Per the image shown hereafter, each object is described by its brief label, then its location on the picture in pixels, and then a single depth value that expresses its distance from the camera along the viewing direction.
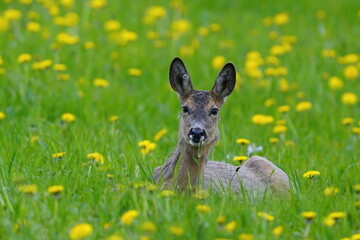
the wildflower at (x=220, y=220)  9.55
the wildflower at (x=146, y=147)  13.21
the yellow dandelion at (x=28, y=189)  10.20
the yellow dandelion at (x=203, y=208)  10.22
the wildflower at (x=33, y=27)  20.61
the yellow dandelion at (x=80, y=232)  8.84
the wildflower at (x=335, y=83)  20.17
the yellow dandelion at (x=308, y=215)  9.90
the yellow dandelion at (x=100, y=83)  17.37
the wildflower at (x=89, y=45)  20.40
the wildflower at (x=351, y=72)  21.11
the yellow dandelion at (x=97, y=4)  23.06
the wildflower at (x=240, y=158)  13.32
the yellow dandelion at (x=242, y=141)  14.02
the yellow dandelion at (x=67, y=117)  15.21
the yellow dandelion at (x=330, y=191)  11.66
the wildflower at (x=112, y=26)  22.12
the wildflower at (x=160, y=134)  15.97
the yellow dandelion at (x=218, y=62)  20.97
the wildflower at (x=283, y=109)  16.84
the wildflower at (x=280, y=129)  15.94
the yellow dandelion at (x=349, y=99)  19.14
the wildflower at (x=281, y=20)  24.58
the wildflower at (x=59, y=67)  17.37
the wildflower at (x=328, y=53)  21.97
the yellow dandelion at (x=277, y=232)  9.60
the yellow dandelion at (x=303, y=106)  17.77
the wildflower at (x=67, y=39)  19.61
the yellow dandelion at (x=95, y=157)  12.26
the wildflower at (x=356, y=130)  15.80
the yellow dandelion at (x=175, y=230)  9.13
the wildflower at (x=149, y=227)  8.91
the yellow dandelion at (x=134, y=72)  18.47
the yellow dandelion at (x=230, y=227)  9.46
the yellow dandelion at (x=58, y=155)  12.34
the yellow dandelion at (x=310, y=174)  12.11
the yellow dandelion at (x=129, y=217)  9.43
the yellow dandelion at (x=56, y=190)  9.77
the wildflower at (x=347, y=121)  16.20
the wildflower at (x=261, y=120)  16.28
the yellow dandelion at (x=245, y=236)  9.16
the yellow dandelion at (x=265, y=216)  9.96
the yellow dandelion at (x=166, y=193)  10.60
